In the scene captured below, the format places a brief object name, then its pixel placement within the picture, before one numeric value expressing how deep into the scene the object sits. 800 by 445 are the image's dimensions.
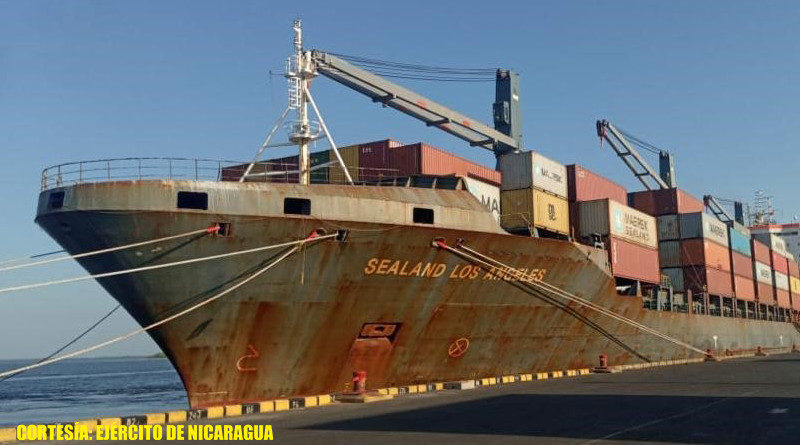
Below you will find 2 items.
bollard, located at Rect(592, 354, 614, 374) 30.67
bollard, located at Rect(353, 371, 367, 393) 21.03
